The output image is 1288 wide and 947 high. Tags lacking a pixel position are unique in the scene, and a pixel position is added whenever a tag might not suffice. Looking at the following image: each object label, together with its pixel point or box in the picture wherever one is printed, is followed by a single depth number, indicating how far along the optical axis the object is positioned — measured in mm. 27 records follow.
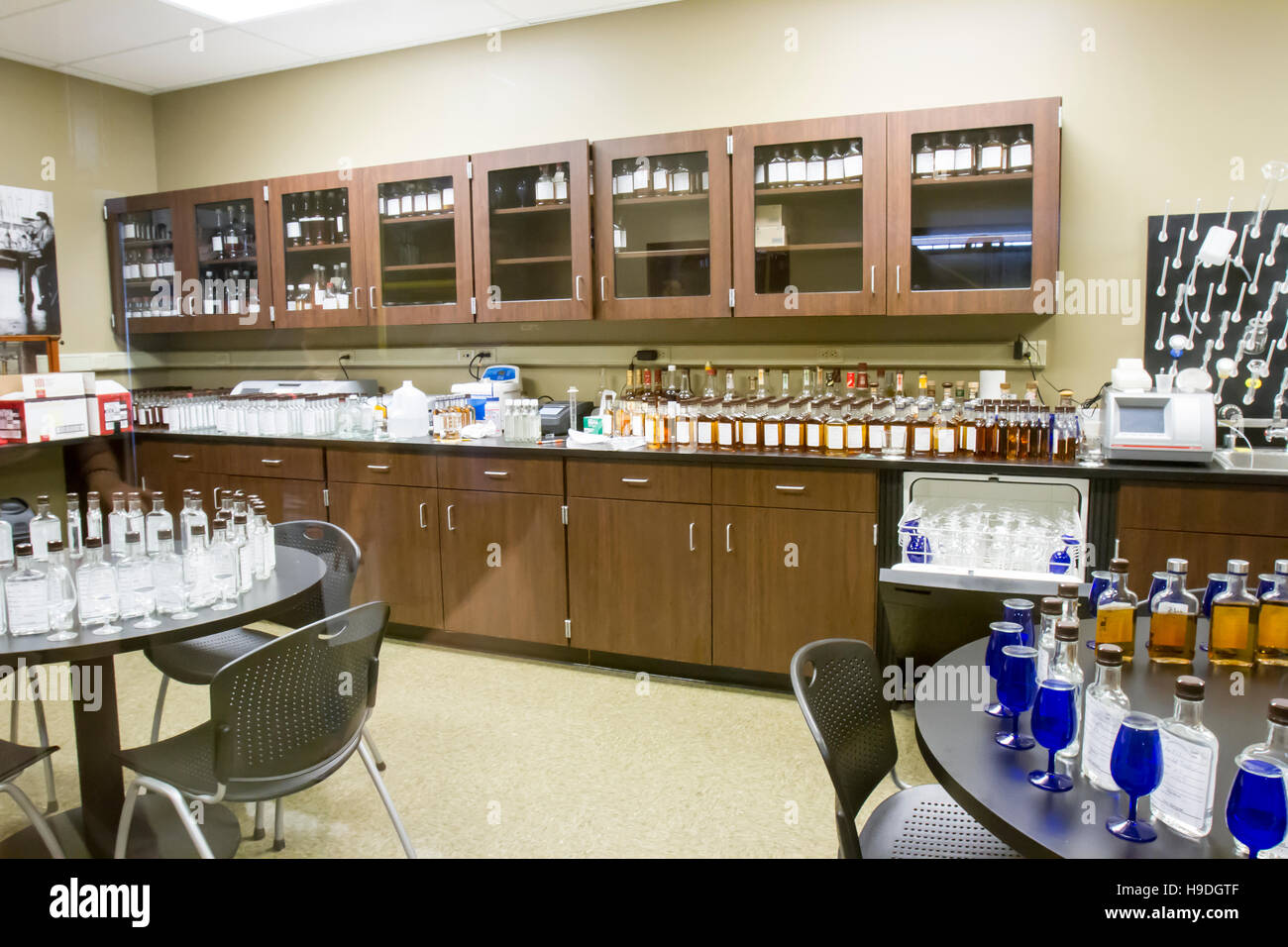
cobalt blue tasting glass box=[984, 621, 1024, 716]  1450
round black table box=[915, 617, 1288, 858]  1089
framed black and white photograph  4363
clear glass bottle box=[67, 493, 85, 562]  2213
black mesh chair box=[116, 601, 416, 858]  1747
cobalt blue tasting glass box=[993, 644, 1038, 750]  1385
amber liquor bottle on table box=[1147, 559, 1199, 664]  1607
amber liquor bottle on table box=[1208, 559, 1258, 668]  1592
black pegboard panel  3141
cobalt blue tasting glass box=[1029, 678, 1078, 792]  1259
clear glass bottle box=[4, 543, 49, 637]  1855
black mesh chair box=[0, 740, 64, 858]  1861
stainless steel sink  2746
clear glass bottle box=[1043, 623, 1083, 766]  1318
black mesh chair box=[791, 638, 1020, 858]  1489
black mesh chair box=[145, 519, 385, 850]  2480
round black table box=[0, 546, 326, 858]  2078
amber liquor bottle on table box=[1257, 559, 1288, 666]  1599
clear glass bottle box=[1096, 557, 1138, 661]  1615
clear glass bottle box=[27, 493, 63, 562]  2047
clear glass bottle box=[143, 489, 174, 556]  2254
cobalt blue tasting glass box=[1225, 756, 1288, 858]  1005
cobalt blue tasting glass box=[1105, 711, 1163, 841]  1101
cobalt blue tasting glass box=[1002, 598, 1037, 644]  1484
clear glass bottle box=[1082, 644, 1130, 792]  1206
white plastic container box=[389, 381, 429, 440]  4004
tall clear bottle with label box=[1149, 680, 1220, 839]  1077
